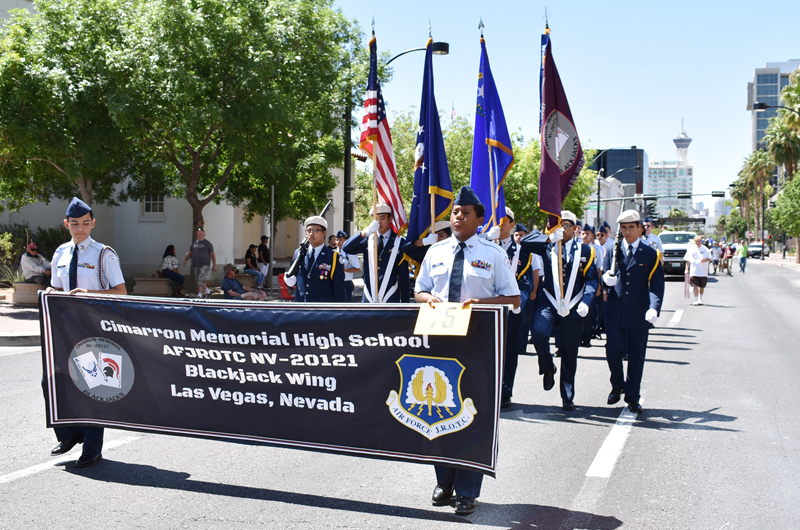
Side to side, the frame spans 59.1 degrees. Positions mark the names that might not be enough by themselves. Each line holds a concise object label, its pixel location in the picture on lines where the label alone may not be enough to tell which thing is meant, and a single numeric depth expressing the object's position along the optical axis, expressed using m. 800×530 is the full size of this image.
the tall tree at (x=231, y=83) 16.03
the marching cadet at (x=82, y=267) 5.55
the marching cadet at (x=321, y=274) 8.08
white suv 31.02
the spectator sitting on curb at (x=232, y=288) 18.09
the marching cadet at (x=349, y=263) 8.32
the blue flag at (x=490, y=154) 7.83
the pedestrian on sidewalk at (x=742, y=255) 39.06
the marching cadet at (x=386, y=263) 7.91
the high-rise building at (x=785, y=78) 195.25
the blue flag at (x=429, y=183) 7.95
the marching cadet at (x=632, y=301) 7.19
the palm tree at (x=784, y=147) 57.09
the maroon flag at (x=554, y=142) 7.75
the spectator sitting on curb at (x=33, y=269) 16.29
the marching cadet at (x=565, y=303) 7.45
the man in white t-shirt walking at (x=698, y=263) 18.91
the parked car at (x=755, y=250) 74.44
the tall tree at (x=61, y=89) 15.36
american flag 8.35
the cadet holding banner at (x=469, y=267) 4.85
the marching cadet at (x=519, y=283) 7.53
